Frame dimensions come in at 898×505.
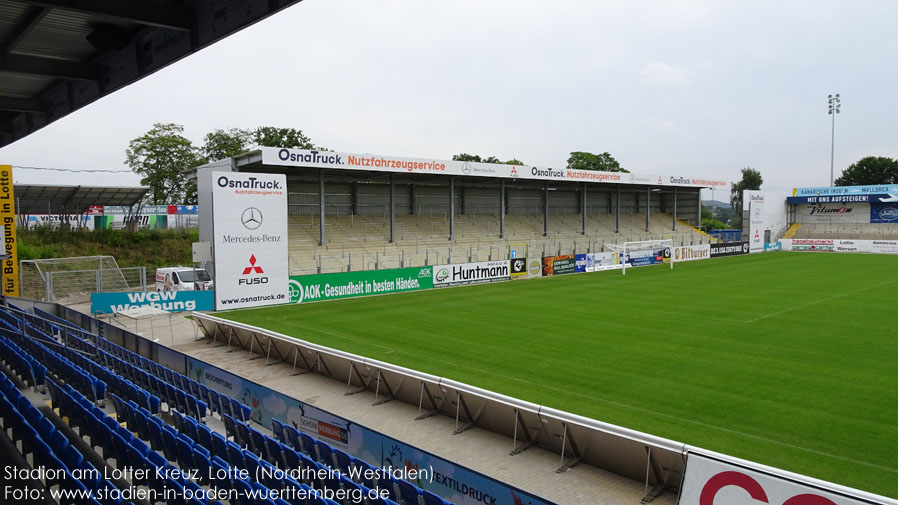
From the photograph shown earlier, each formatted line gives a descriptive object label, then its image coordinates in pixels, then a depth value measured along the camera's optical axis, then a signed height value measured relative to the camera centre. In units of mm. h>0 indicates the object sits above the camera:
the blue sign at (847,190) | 59125 +2386
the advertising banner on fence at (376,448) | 6746 -3195
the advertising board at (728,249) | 50875 -3119
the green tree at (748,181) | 108938 +6171
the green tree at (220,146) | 58250 +7778
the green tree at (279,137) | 61906 +9080
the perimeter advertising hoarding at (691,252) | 45969 -3073
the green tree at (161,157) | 51219 +5988
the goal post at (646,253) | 42500 -2835
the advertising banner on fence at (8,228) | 22938 -89
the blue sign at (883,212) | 60500 -71
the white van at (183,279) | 26266 -2631
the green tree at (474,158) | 88438 +9271
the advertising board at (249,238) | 19531 -578
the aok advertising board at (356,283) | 26438 -3105
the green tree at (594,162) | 92250 +8769
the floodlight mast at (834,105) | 74375 +13789
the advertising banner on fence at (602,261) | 39781 -3151
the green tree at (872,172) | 86250 +6170
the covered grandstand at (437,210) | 34281 +698
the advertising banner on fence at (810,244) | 57031 -3135
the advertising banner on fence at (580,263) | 39031 -3125
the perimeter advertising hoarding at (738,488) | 5988 -3005
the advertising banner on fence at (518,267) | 35438 -3062
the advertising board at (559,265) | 37500 -3126
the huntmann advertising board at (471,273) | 31688 -3115
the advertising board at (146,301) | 21188 -2894
